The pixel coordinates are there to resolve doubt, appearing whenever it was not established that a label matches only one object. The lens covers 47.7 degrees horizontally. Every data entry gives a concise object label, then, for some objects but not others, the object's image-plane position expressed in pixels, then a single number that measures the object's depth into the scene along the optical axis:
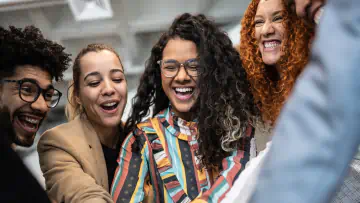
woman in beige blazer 1.76
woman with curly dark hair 1.67
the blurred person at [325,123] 0.39
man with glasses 1.79
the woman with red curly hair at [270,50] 1.70
